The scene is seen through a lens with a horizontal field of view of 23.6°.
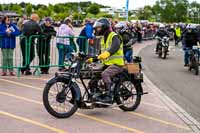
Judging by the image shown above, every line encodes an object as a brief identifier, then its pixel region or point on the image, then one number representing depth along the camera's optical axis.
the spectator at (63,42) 14.84
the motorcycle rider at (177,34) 39.76
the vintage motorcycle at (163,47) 23.33
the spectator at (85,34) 15.94
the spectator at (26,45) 13.30
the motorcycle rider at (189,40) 17.95
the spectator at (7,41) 12.93
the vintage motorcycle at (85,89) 8.25
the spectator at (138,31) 37.28
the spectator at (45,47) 13.87
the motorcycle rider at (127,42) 14.93
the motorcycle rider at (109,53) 8.66
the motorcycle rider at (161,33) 24.72
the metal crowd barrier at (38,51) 13.29
